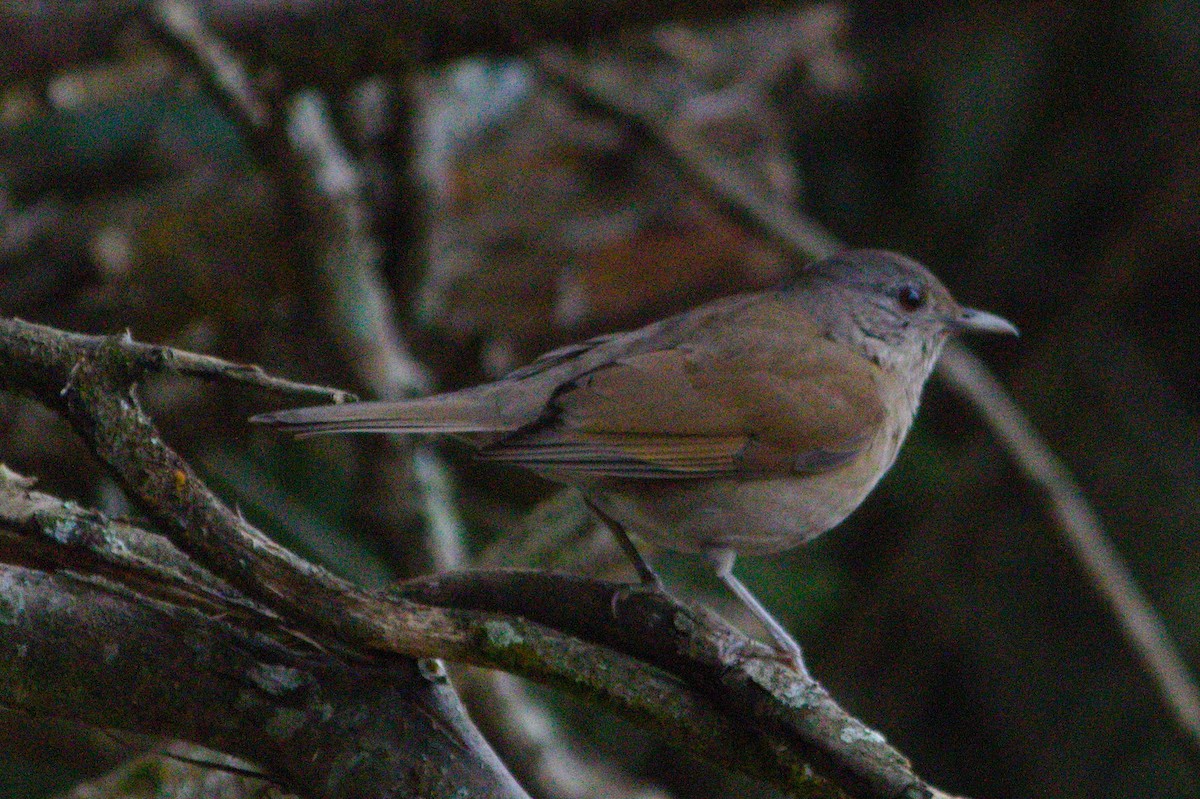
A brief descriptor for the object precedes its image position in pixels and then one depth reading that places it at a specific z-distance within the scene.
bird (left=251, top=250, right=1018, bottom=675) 6.99
